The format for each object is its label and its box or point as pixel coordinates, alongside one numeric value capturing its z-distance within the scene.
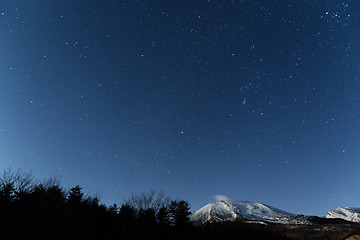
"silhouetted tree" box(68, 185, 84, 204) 32.09
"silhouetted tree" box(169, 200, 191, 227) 31.16
